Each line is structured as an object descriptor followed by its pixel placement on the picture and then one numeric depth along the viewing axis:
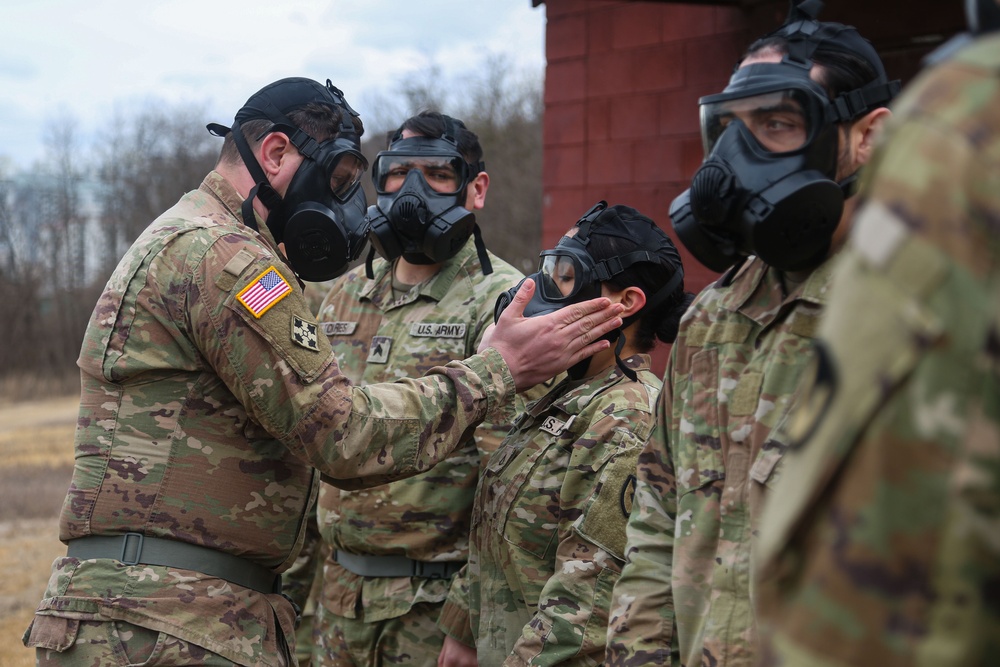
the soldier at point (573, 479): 2.47
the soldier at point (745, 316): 1.84
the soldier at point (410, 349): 3.42
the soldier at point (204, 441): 2.58
